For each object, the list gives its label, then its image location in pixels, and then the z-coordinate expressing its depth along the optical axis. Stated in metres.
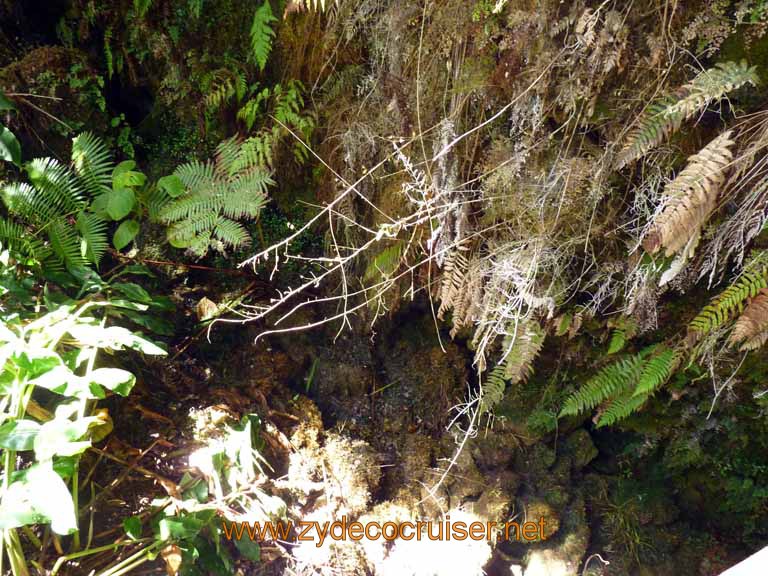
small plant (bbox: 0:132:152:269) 2.76
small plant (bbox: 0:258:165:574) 1.74
